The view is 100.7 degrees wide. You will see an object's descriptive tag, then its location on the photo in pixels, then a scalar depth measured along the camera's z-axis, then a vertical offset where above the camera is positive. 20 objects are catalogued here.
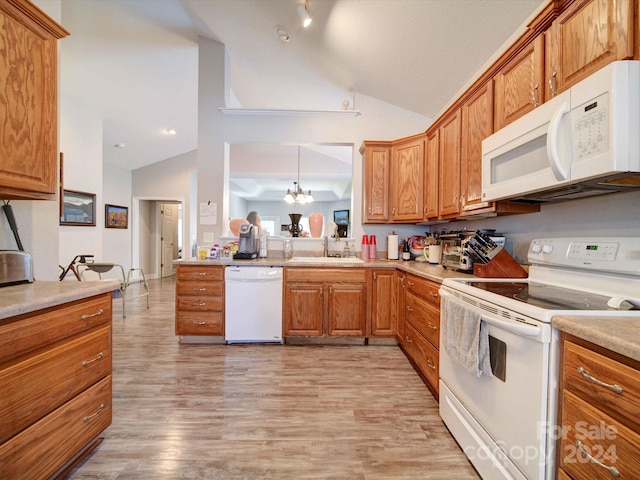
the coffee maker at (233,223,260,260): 2.87 -0.04
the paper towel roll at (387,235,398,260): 3.06 -0.07
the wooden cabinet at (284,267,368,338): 2.66 -0.60
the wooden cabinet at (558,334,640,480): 0.66 -0.47
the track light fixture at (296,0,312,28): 2.16 +1.87
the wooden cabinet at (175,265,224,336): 2.64 -0.62
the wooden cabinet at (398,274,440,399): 1.79 -0.66
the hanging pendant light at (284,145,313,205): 6.43 +1.05
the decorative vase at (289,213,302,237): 3.99 +0.21
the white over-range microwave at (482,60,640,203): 0.92 +0.42
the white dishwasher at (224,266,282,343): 2.65 -0.65
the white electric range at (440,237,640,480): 0.90 -0.38
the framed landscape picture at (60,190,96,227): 4.09 +0.47
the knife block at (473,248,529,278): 1.73 -0.17
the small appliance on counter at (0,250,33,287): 1.26 -0.15
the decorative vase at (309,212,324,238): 3.95 +0.22
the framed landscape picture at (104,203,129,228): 5.50 +0.47
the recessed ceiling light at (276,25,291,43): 2.70 +2.14
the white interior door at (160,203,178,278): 7.15 +0.04
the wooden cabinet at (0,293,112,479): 0.92 -0.60
